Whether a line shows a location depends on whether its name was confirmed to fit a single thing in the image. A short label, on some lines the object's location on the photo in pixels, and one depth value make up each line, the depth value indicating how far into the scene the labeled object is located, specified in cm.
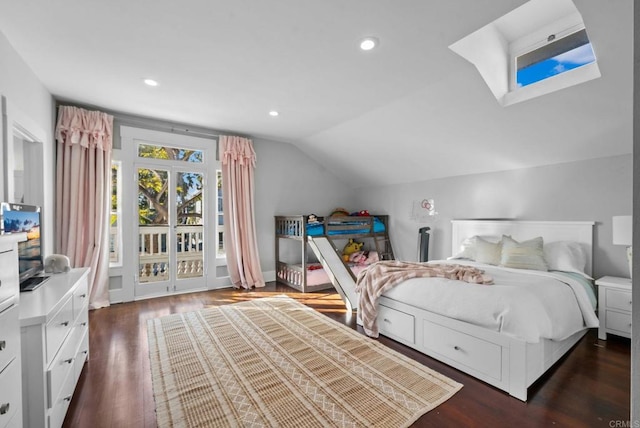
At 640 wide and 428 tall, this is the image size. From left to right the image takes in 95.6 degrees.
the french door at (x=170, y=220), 404
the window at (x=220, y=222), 461
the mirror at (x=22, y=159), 209
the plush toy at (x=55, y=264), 225
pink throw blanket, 248
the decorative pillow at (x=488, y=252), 324
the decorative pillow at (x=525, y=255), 291
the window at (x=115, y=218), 387
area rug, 165
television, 179
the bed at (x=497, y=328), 182
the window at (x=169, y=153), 406
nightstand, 248
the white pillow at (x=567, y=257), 288
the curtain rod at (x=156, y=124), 360
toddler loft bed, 440
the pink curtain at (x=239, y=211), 448
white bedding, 185
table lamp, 226
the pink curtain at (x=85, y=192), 335
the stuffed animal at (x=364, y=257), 506
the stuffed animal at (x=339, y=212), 557
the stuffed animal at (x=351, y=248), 538
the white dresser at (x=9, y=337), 92
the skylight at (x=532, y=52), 233
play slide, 346
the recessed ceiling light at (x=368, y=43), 213
